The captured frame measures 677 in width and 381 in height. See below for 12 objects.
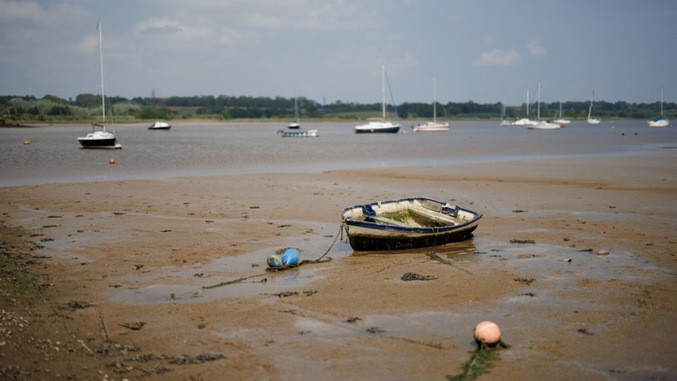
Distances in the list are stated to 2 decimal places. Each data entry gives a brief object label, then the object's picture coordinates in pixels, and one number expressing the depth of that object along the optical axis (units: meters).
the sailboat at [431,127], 112.19
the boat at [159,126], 122.38
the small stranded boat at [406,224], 13.26
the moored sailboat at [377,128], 98.75
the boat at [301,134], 87.81
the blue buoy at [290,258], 11.91
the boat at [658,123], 127.29
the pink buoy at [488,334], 7.75
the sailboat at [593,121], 172.25
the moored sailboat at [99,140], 50.19
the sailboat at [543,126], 123.44
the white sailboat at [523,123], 139.25
